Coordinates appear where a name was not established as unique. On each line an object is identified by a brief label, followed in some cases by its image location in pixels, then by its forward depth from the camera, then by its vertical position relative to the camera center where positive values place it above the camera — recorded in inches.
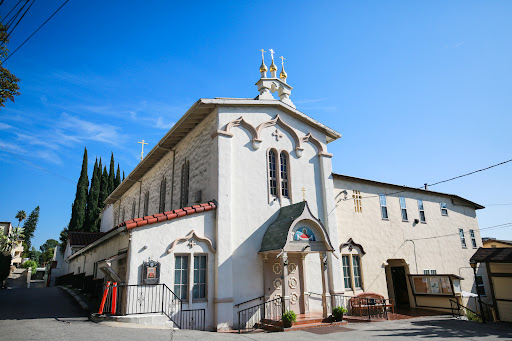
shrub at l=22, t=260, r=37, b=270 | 2842.0 +136.4
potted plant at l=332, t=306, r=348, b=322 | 508.1 -56.7
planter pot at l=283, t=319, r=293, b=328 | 463.0 -62.9
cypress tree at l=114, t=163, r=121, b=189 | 2130.9 +612.5
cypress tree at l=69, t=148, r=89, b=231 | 1724.9 +367.0
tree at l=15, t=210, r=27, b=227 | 2866.6 +535.0
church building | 481.4 +77.8
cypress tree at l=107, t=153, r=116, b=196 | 2042.0 +599.1
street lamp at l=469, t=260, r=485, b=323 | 588.8 +11.5
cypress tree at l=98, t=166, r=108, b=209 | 1888.5 +506.1
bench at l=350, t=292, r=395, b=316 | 601.0 -57.1
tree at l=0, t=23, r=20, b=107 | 487.5 +271.2
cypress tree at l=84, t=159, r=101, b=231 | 1759.4 +373.6
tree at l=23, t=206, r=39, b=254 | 3144.7 +512.4
